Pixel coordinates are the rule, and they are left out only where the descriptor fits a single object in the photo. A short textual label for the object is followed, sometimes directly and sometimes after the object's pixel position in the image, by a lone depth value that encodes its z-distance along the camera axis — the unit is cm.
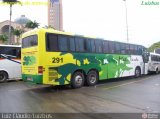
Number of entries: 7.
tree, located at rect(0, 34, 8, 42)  3135
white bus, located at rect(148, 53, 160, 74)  1299
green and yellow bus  682
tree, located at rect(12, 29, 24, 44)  2929
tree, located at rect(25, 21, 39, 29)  2868
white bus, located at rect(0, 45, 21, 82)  965
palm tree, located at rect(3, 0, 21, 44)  1737
